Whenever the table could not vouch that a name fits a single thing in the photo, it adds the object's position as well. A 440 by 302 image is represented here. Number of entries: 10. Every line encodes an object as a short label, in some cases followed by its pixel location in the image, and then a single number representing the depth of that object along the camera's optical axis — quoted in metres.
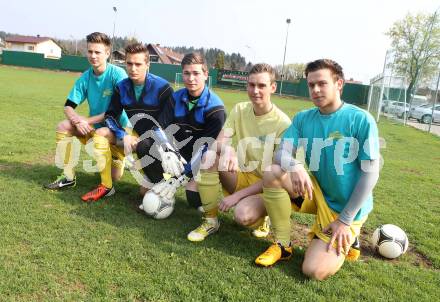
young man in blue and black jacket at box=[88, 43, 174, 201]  4.46
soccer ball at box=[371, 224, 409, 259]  3.56
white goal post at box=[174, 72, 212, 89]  35.91
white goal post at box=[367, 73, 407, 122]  20.42
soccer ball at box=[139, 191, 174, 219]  4.00
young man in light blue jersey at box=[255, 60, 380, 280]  3.05
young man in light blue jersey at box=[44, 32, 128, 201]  4.72
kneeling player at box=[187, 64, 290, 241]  3.62
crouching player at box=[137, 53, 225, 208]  4.03
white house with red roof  80.61
